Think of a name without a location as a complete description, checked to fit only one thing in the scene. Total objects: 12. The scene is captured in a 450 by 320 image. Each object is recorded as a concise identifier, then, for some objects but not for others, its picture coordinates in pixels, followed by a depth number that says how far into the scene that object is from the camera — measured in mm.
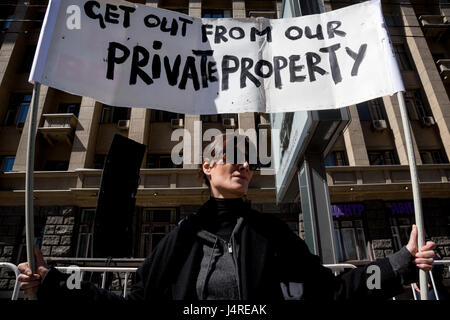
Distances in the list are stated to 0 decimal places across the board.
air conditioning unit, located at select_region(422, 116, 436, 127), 13922
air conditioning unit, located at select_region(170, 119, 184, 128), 14016
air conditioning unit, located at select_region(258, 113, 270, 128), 13898
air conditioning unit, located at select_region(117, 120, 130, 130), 13945
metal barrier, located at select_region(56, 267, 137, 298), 3385
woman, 1250
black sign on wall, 6016
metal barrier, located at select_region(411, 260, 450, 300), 3055
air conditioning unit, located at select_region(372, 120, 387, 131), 13766
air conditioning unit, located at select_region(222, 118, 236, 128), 14070
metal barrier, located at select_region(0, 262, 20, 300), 2813
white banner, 2092
